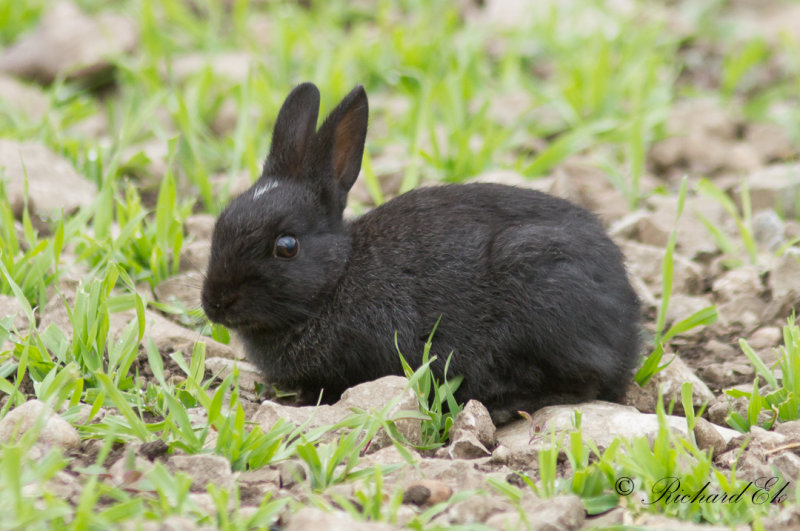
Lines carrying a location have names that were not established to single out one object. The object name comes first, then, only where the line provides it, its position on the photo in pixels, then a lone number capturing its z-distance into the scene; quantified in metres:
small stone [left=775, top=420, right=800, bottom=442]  8.19
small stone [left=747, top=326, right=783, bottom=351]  10.47
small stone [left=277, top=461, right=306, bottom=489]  7.37
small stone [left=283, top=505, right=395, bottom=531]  6.11
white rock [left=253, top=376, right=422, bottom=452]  8.19
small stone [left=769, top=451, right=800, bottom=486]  7.55
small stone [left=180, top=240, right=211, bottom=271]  11.30
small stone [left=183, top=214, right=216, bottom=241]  12.06
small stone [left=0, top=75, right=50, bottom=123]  14.87
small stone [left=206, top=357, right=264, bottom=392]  9.85
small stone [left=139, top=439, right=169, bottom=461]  7.50
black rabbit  9.29
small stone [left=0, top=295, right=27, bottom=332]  9.65
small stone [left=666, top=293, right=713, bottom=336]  11.09
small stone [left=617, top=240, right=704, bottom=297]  11.73
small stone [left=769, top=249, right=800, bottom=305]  11.02
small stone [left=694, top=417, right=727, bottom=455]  8.11
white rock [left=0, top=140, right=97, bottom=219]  11.60
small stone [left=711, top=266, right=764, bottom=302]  11.33
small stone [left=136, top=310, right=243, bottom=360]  9.95
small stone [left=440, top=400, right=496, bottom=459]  8.22
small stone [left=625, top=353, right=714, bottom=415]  9.71
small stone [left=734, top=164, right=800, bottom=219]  13.44
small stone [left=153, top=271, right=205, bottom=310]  10.87
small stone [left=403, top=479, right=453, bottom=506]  7.20
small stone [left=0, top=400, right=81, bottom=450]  7.55
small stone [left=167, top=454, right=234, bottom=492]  7.14
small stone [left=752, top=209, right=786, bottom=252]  12.43
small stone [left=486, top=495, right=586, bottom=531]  6.64
